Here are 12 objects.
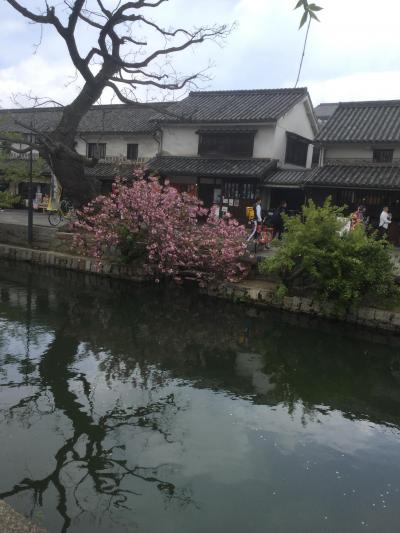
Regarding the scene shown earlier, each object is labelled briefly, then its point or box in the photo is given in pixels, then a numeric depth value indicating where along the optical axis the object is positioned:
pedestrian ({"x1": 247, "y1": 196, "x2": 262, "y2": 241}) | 16.62
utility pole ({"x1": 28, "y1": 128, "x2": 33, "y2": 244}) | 18.70
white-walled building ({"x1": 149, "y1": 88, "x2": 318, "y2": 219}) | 24.06
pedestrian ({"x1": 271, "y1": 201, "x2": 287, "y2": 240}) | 19.62
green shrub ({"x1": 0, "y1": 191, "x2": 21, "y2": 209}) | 21.61
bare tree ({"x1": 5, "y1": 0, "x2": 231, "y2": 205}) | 17.98
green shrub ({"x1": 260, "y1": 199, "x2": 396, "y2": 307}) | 12.32
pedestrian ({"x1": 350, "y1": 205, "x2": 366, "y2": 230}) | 15.96
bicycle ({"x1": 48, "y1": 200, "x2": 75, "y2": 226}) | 21.05
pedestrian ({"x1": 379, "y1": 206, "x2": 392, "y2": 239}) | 18.03
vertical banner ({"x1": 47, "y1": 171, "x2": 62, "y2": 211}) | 27.75
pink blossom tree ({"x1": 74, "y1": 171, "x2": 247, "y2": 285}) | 15.16
